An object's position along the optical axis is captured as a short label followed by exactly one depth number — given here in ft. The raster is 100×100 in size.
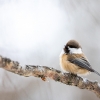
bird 17.51
